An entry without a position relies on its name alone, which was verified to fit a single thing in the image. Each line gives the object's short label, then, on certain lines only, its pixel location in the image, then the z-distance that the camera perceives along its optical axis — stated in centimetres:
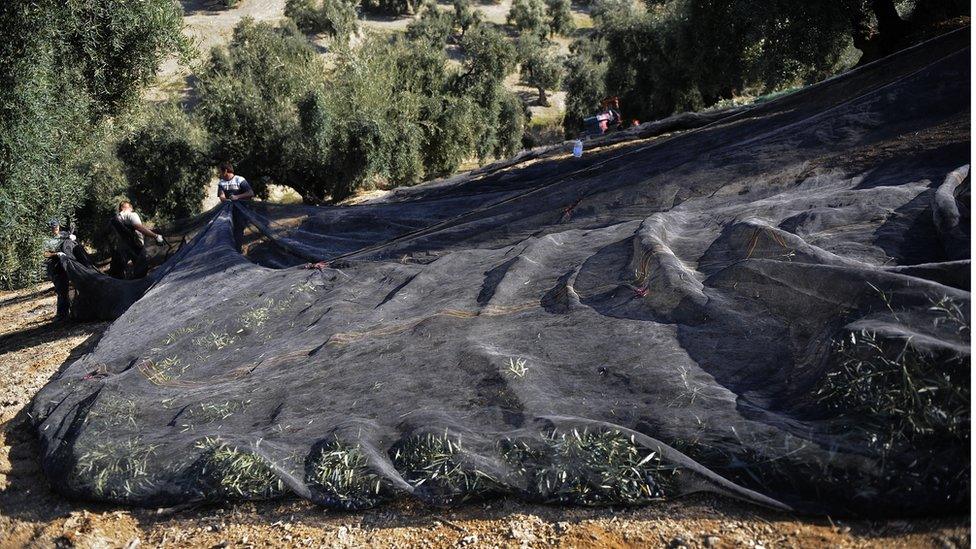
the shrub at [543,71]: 3831
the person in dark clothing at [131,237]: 997
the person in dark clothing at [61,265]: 1001
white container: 1152
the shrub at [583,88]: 3002
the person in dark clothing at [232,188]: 1033
